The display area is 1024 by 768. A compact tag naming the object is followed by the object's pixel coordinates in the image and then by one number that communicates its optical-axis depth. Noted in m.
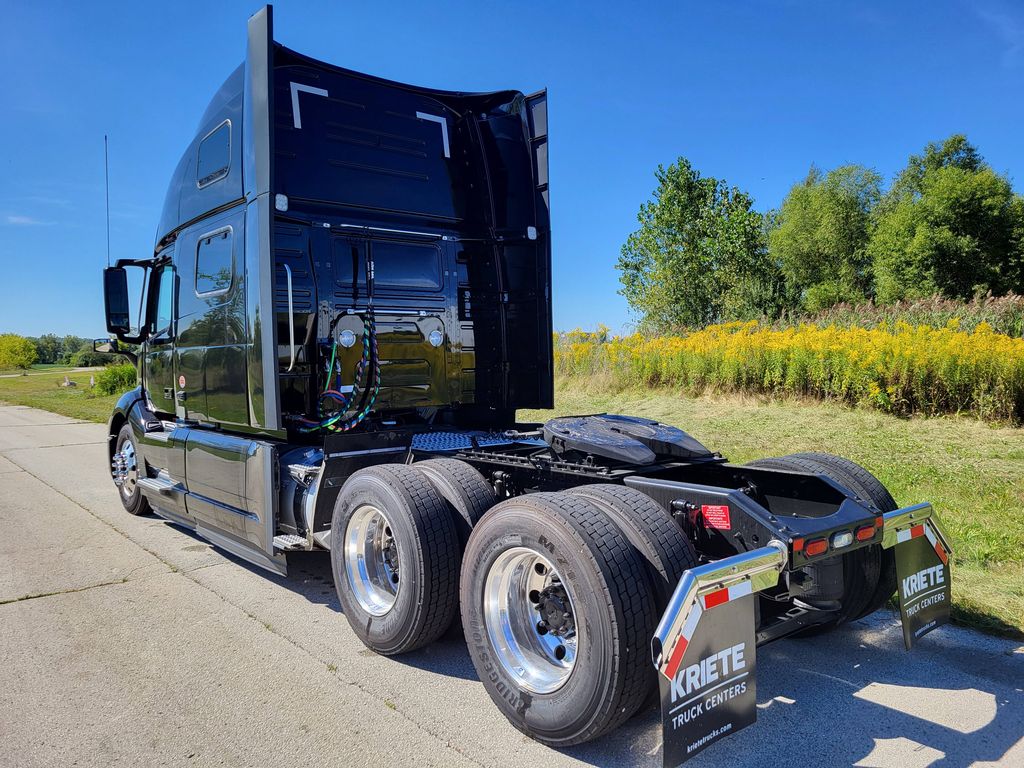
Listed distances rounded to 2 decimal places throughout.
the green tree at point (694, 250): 28.08
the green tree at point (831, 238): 42.22
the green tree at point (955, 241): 33.84
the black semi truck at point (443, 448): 2.56
